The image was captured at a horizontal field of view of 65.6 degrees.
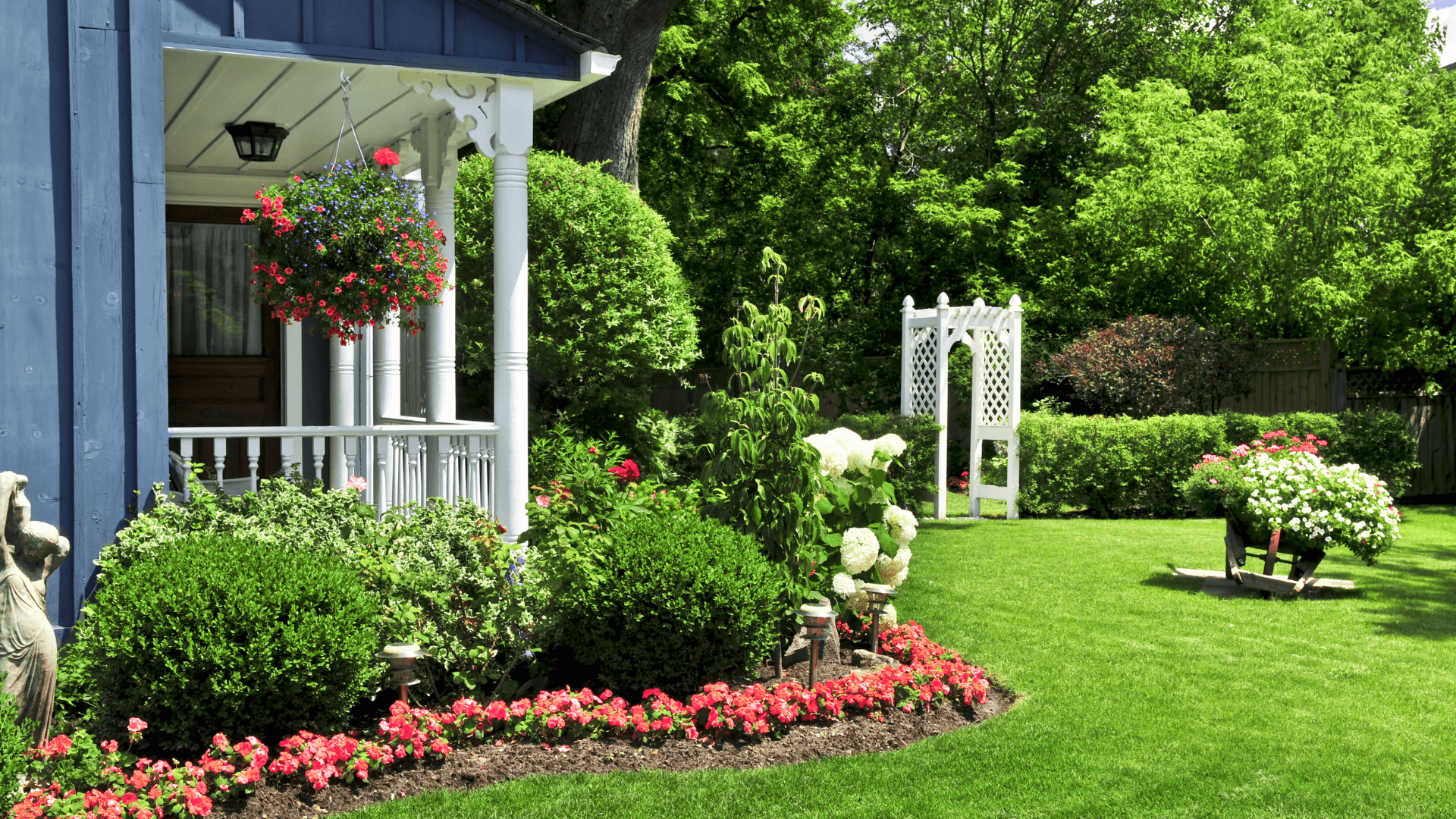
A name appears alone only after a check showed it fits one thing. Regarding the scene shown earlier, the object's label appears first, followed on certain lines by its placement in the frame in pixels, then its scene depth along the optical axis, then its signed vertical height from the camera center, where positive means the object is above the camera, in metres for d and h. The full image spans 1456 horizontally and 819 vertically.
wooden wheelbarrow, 7.41 -1.34
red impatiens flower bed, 3.61 -1.38
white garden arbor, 12.48 -0.04
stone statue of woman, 3.88 -0.85
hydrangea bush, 5.67 -0.80
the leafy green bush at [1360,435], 12.39 -0.76
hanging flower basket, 5.20 +0.54
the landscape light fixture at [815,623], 4.93 -1.13
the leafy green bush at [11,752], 3.14 -1.10
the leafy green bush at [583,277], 10.61 +0.83
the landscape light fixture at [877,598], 5.55 -1.15
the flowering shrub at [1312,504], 7.20 -0.88
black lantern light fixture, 6.83 +1.35
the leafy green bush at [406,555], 4.60 -0.82
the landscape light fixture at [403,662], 4.31 -1.15
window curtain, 8.64 +0.53
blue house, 4.71 +0.86
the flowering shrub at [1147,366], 13.50 +0.00
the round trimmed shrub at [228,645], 3.88 -0.98
